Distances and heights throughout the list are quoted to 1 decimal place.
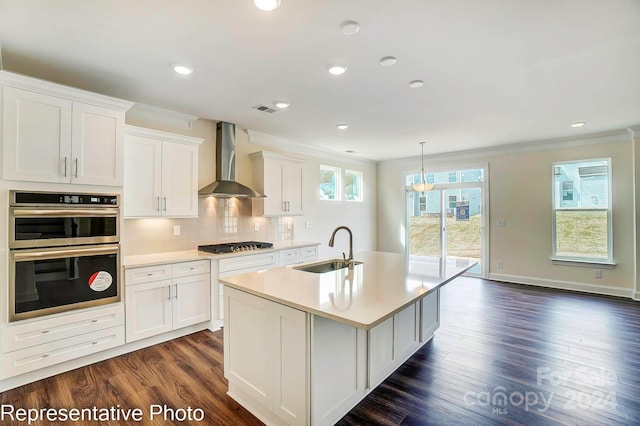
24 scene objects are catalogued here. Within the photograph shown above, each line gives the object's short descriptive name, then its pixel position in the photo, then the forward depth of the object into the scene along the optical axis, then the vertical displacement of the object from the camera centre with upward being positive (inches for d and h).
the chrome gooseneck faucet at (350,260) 109.7 -17.0
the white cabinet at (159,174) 126.5 +18.4
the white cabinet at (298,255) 171.2 -24.1
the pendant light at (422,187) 212.8 +19.5
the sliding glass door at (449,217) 242.4 -2.3
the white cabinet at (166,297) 115.2 -34.0
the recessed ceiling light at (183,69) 102.0 +50.1
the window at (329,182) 240.5 +26.4
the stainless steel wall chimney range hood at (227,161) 160.5 +29.1
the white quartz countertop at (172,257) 118.7 -18.6
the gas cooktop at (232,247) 146.6 -16.5
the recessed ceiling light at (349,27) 78.4 +49.6
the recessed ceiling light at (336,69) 101.3 +49.8
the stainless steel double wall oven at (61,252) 91.4 -12.1
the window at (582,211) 193.5 +2.2
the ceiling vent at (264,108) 141.1 +50.8
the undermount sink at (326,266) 106.7 -18.8
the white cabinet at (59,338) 90.7 -40.5
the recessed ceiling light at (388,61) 96.5 +50.0
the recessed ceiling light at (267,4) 69.9 +49.5
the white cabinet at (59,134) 90.5 +26.8
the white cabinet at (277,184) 178.5 +19.2
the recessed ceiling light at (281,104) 135.8 +50.6
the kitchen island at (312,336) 66.4 -30.6
